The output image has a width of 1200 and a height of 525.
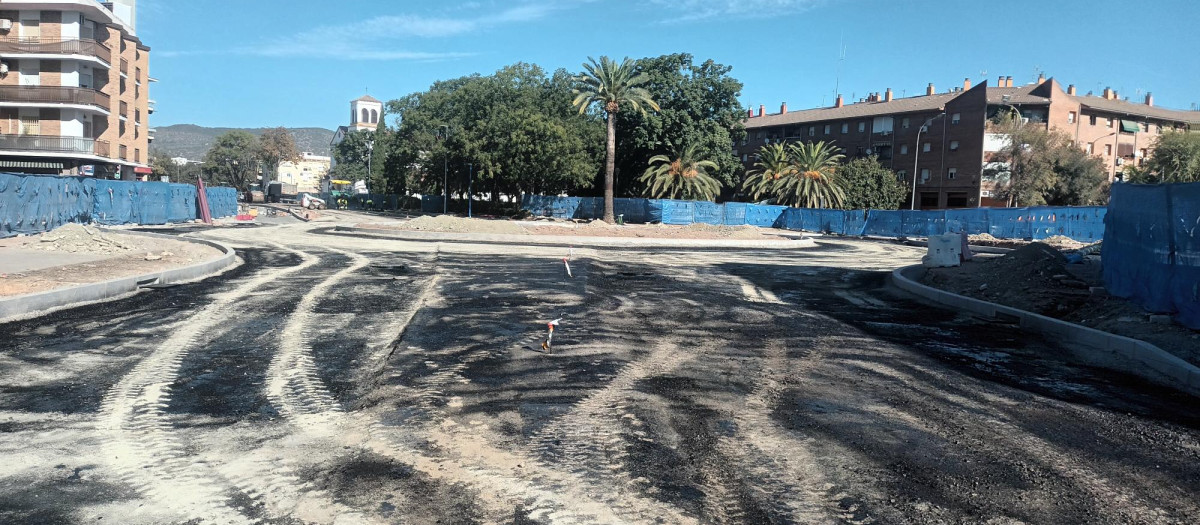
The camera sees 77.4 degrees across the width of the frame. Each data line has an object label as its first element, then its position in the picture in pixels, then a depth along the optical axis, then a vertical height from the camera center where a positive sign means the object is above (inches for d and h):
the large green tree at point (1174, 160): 2438.5 +246.8
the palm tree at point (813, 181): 2544.3 +134.3
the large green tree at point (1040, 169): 2578.7 +211.9
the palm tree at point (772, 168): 2640.3 +179.6
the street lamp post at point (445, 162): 2485.9 +150.5
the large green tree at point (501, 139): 2273.6 +228.0
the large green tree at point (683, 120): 2467.5 +320.3
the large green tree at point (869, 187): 2672.2 +127.0
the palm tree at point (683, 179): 2409.0 +118.7
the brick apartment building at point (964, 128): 2689.5 +389.3
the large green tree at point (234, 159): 4594.0 +239.9
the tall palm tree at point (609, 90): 1929.1 +320.5
